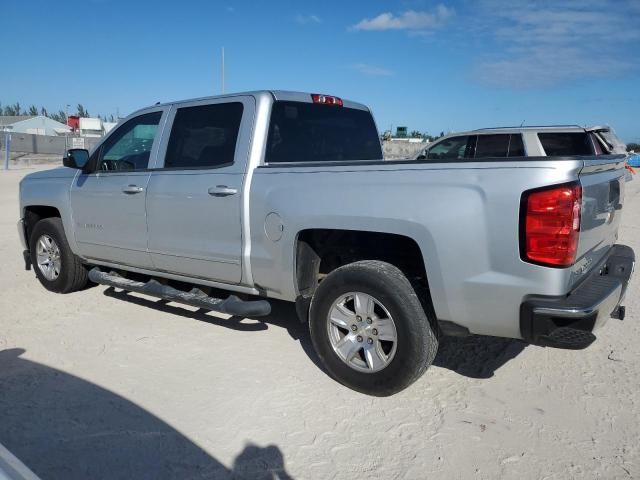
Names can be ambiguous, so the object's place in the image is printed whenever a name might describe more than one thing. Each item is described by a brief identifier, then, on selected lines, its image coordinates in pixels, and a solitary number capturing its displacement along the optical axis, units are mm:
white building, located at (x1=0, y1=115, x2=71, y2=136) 81125
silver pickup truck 2844
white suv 9258
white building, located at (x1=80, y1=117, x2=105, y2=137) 46778
